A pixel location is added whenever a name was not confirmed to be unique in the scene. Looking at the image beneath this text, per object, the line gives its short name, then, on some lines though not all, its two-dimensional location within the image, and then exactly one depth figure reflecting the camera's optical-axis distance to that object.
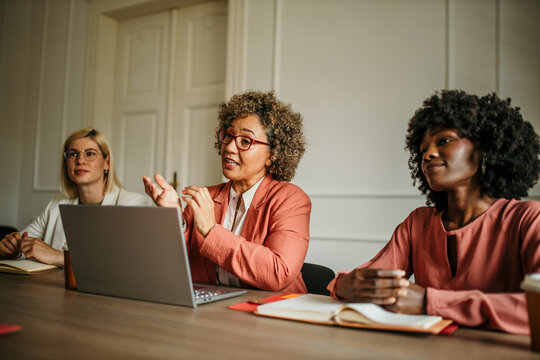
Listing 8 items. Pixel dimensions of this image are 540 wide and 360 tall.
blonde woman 2.45
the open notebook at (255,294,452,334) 0.85
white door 3.63
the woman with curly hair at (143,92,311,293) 1.36
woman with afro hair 1.16
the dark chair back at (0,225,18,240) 2.77
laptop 1.03
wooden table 0.74
